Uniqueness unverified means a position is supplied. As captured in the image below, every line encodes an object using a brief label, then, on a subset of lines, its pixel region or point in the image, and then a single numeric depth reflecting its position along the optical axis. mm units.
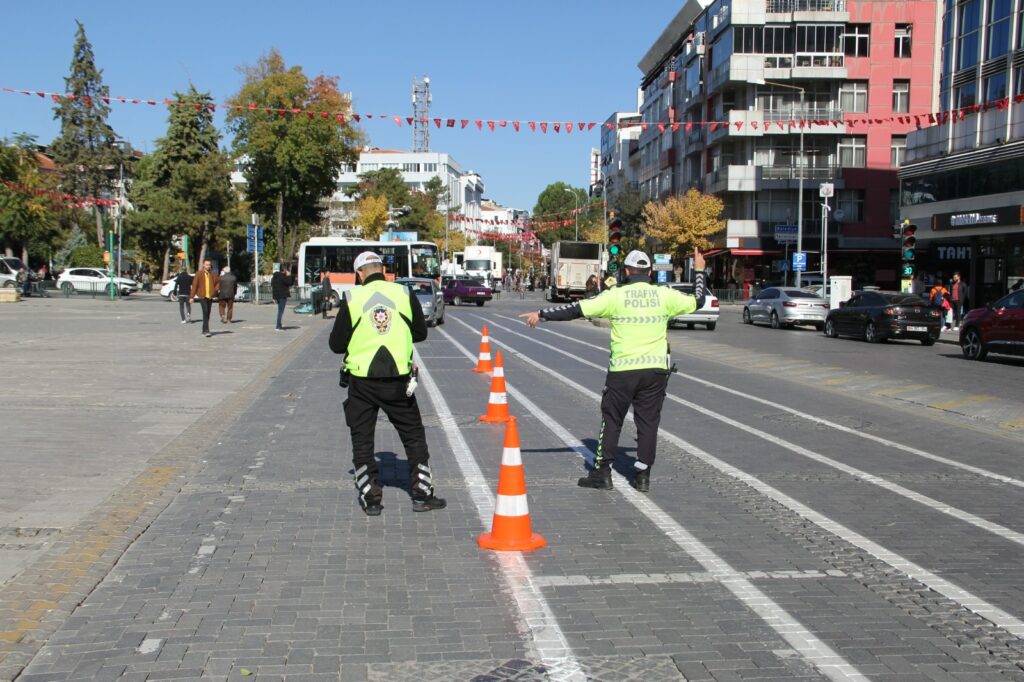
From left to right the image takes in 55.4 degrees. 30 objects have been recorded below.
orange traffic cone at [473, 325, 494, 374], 17141
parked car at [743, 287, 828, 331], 34000
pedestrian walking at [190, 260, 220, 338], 24661
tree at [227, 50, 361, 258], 54406
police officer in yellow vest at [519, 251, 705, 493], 7379
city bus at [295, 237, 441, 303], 51500
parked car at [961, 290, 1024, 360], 20250
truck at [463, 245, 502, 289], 78250
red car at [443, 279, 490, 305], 53469
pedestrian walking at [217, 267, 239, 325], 29359
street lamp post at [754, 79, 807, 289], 50188
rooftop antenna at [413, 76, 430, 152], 156962
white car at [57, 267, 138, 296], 55625
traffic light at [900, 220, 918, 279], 31922
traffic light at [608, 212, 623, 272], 28725
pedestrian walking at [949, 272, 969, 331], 34938
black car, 26500
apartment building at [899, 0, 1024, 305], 36125
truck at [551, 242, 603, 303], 58656
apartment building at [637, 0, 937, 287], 58719
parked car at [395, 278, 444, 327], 31512
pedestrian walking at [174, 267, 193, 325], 29219
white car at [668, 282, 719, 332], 32938
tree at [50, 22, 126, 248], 74562
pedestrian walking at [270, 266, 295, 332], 27781
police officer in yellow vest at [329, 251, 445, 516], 6613
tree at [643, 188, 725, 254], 62250
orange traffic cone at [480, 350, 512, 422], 11133
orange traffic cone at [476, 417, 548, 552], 5902
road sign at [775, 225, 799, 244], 55484
